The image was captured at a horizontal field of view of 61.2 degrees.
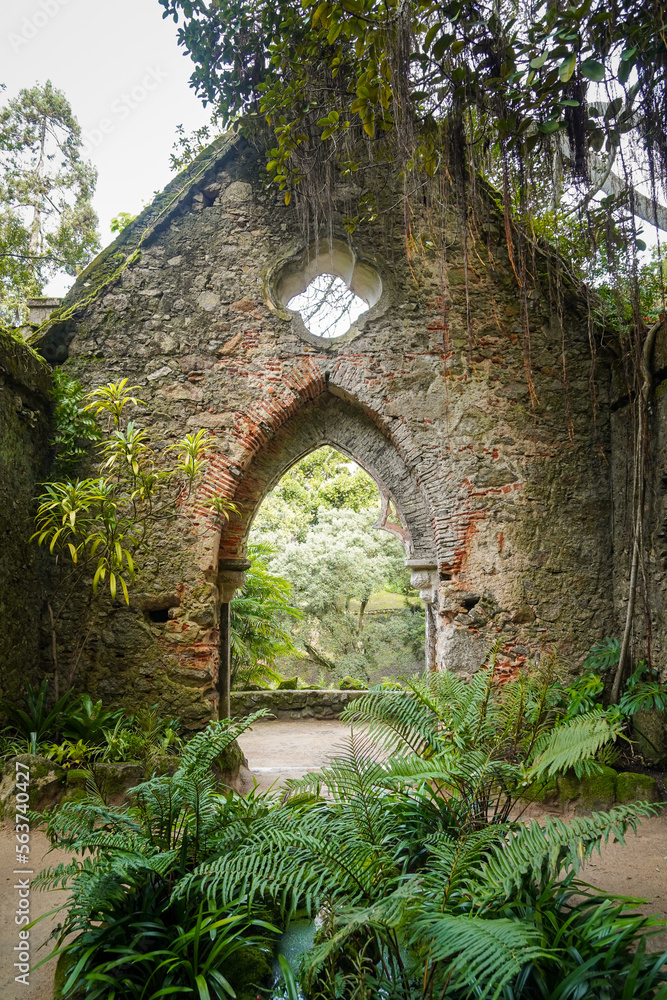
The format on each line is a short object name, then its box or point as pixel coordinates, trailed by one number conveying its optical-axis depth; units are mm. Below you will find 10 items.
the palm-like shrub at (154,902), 1939
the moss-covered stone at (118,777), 3580
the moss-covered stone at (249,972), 1992
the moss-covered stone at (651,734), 4012
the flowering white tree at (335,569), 10539
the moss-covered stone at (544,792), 3789
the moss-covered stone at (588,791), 3729
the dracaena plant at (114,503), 4075
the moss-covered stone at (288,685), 8438
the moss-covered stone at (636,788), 3693
